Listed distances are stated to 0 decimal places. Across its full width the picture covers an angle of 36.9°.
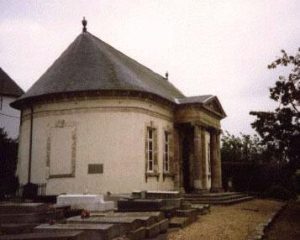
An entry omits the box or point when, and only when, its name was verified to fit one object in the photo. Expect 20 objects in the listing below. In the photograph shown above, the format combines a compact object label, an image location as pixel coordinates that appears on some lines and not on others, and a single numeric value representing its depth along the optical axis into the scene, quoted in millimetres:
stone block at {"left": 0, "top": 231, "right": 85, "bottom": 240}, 7945
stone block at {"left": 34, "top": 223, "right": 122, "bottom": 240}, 9101
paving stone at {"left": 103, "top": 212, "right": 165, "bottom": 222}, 12508
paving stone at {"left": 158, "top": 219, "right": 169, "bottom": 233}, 12519
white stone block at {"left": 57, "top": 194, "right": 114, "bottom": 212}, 16281
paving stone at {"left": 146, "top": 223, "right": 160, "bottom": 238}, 11419
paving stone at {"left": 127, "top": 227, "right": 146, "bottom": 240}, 10569
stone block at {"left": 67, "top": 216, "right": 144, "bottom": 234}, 10495
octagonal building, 23266
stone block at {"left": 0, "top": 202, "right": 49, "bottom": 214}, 12469
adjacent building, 41844
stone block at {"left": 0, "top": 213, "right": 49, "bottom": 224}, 11594
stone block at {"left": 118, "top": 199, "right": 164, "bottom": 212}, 14383
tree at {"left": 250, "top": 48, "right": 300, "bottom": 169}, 19453
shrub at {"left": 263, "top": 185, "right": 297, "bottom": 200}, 34544
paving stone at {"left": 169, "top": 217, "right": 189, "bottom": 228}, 13875
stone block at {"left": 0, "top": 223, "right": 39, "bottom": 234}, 10383
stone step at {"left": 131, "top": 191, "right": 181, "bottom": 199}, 16766
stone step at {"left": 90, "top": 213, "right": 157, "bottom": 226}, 11547
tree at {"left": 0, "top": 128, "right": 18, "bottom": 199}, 24250
